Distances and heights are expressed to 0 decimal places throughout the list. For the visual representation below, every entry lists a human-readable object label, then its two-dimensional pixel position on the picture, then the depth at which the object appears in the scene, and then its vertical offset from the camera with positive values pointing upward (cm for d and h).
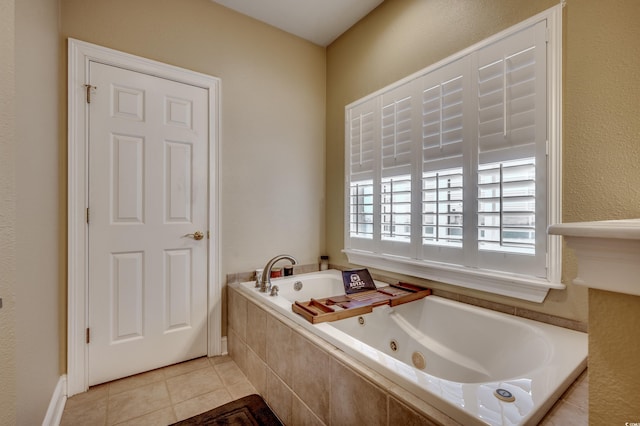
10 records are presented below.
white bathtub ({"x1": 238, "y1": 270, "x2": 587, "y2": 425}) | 85 -57
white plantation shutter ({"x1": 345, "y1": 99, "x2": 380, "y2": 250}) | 231 +35
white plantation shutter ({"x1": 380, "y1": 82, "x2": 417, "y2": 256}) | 201 +34
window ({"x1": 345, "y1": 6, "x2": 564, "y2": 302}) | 138 +28
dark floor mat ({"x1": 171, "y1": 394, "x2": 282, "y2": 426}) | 149 -110
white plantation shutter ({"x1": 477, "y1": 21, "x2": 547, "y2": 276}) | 139 +32
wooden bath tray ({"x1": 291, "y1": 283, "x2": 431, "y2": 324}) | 149 -53
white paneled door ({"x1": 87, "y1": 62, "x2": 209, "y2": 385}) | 183 -6
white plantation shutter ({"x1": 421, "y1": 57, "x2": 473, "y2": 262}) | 170 +36
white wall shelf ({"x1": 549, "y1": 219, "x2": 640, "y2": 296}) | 43 -6
